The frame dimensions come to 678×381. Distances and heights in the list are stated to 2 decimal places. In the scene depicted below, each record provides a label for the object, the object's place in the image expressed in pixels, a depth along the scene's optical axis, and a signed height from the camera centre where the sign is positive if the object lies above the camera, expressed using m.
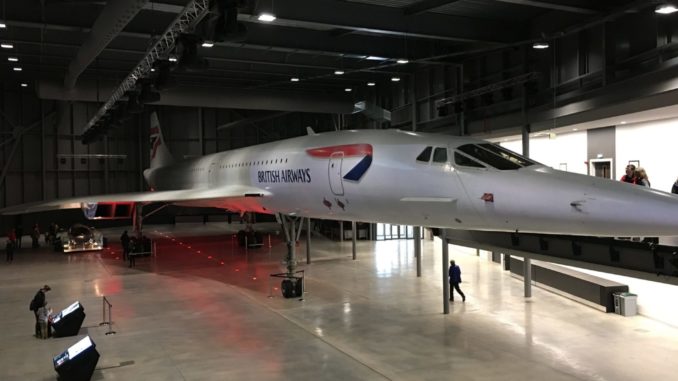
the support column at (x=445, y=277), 12.38 -2.17
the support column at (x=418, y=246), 17.11 -1.98
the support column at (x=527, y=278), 13.73 -2.50
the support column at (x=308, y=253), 19.73 -2.46
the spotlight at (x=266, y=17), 11.14 +3.71
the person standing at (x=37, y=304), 10.38 -2.22
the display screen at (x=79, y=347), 7.86 -2.38
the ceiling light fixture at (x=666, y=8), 9.58 +3.22
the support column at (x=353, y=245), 20.42 -2.31
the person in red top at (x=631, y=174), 10.35 +0.18
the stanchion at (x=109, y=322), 10.65 -2.84
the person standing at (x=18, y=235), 25.38 -2.02
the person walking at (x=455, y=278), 13.68 -2.44
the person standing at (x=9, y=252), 20.94 -2.35
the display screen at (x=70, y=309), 10.41 -2.35
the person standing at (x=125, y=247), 20.91 -2.21
